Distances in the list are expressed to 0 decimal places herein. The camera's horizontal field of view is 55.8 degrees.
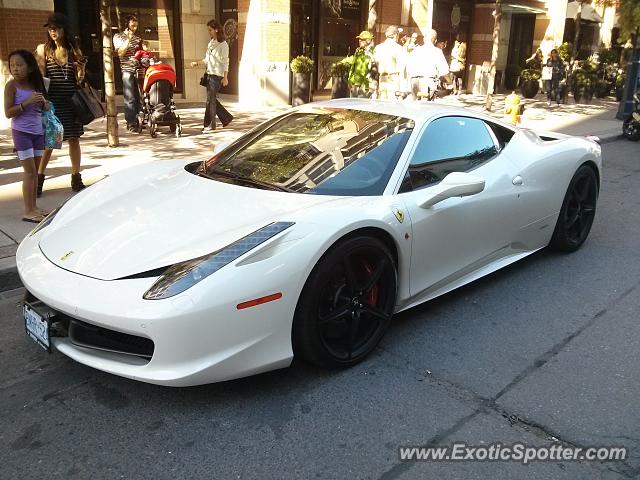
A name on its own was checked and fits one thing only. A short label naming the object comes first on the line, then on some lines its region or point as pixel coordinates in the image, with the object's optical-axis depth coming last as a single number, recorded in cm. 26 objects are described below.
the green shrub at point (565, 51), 2108
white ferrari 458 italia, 274
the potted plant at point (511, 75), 2298
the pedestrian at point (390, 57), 1306
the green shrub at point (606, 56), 2308
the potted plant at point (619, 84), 2085
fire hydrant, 1087
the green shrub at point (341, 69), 1330
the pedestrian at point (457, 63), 2062
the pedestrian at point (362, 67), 1174
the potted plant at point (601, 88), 2127
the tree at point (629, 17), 1510
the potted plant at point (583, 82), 1997
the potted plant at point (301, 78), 1427
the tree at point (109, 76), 823
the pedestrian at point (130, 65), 1015
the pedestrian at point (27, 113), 531
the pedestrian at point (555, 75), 1850
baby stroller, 990
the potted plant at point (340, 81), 1381
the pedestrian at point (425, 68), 1243
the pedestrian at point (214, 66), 1088
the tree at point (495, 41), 1529
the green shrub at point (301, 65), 1424
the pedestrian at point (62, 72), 620
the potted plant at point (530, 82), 2039
